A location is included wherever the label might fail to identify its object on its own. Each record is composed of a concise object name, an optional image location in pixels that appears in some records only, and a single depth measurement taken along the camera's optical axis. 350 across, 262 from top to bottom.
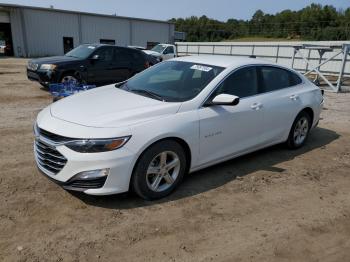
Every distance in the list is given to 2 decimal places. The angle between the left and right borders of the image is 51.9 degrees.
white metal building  34.31
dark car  11.00
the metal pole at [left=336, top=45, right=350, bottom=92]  13.69
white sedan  3.68
